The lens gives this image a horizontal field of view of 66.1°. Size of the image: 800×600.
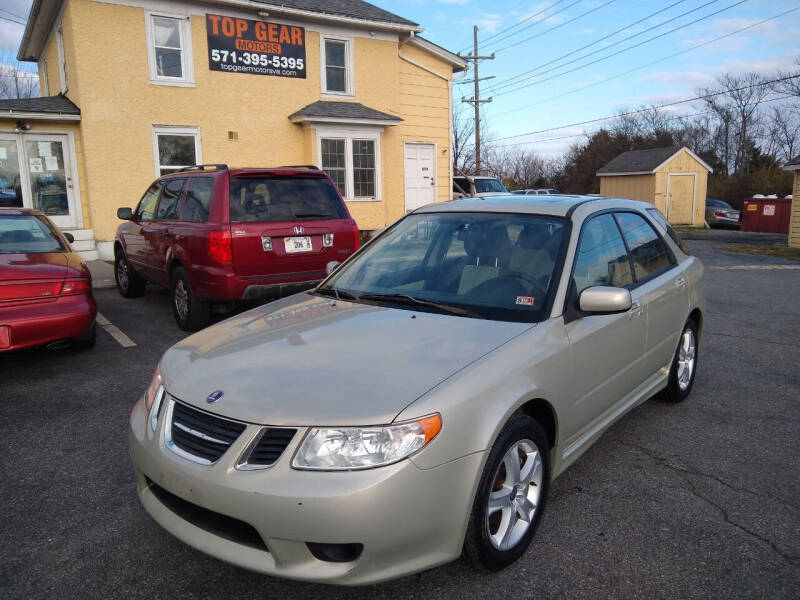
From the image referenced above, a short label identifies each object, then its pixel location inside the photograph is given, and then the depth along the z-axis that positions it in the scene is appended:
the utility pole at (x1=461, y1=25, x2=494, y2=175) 31.25
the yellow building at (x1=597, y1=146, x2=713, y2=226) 29.69
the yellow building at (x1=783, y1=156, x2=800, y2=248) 18.91
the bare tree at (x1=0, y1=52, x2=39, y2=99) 49.22
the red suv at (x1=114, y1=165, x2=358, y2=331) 6.40
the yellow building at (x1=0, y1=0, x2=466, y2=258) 12.86
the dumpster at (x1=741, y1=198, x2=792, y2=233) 25.45
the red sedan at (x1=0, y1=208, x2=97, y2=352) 5.09
